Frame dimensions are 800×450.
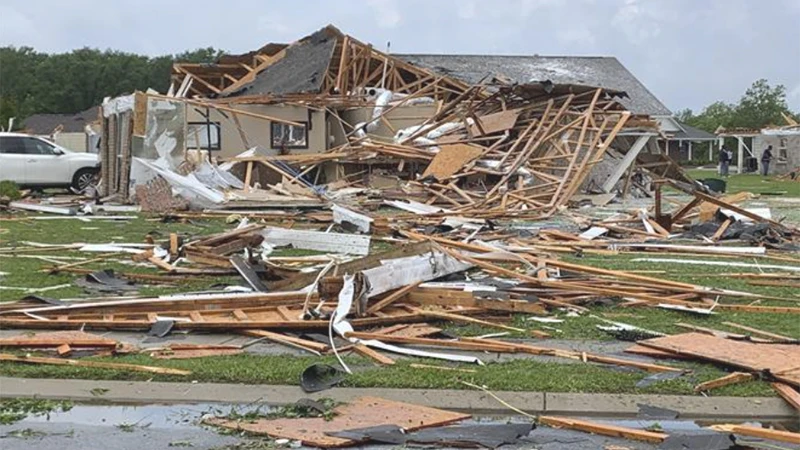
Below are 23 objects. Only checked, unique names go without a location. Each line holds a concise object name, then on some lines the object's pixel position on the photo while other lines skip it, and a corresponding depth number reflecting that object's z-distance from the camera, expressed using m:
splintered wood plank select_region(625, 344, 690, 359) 6.09
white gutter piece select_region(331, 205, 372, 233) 13.92
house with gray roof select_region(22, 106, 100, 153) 54.25
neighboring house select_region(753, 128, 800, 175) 45.22
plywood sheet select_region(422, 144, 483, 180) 21.39
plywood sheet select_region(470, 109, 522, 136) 22.44
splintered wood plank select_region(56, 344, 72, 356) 5.98
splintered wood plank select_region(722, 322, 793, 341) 6.58
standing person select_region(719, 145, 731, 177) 43.28
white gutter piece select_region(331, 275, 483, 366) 6.03
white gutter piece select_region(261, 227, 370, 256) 11.55
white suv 24.05
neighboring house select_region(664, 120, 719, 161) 53.95
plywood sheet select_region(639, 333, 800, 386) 5.56
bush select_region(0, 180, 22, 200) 20.35
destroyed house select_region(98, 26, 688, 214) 20.58
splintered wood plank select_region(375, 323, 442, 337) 6.66
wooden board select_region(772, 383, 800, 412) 5.00
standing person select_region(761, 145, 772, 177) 46.47
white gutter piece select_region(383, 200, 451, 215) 17.69
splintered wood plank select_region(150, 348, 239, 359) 6.05
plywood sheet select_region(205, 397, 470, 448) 4.54
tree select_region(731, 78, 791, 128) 65.38
